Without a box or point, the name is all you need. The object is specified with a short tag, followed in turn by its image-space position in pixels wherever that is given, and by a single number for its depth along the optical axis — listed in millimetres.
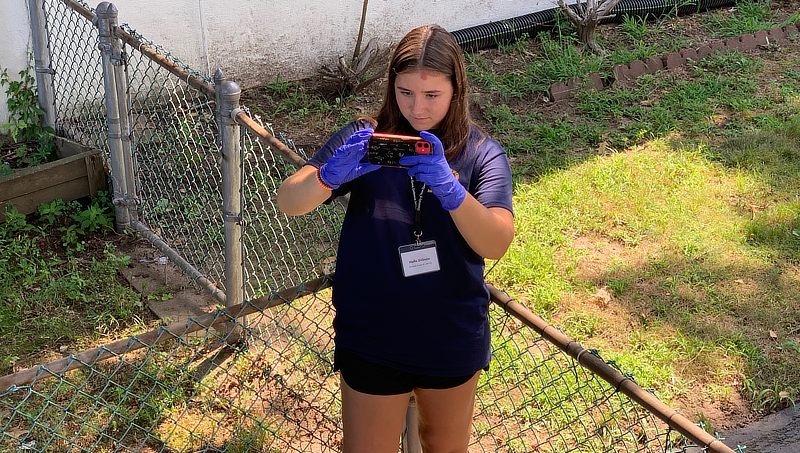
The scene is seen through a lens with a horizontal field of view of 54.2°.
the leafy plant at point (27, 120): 5219
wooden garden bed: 4723
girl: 2182
